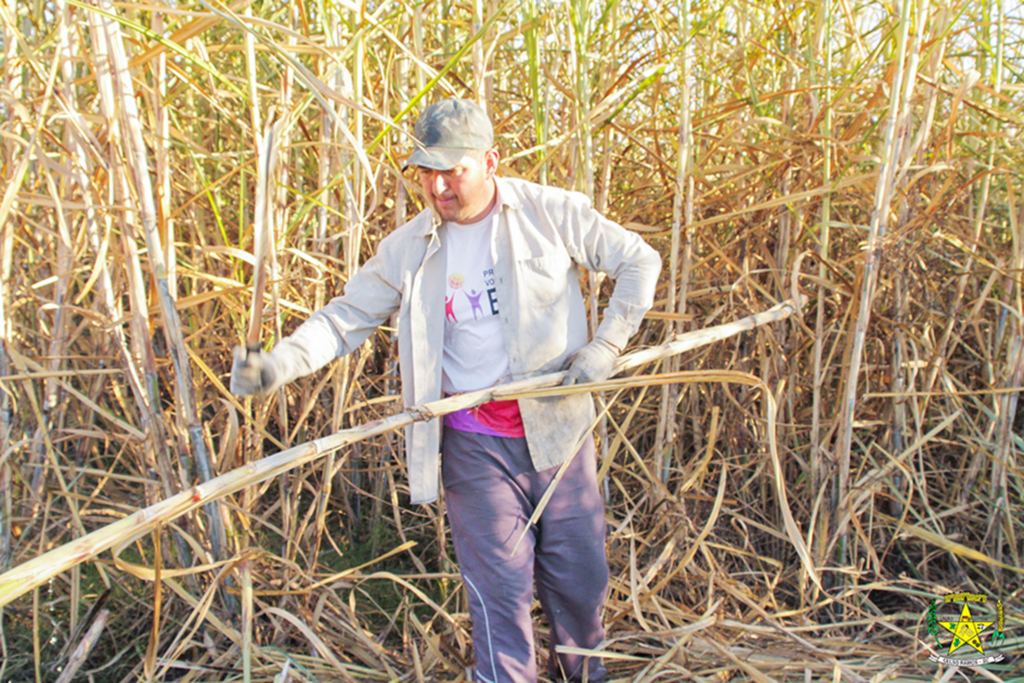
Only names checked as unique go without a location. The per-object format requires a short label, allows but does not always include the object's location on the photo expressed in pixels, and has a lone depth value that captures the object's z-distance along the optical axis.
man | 1.61
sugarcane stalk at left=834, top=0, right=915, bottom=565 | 1.72
